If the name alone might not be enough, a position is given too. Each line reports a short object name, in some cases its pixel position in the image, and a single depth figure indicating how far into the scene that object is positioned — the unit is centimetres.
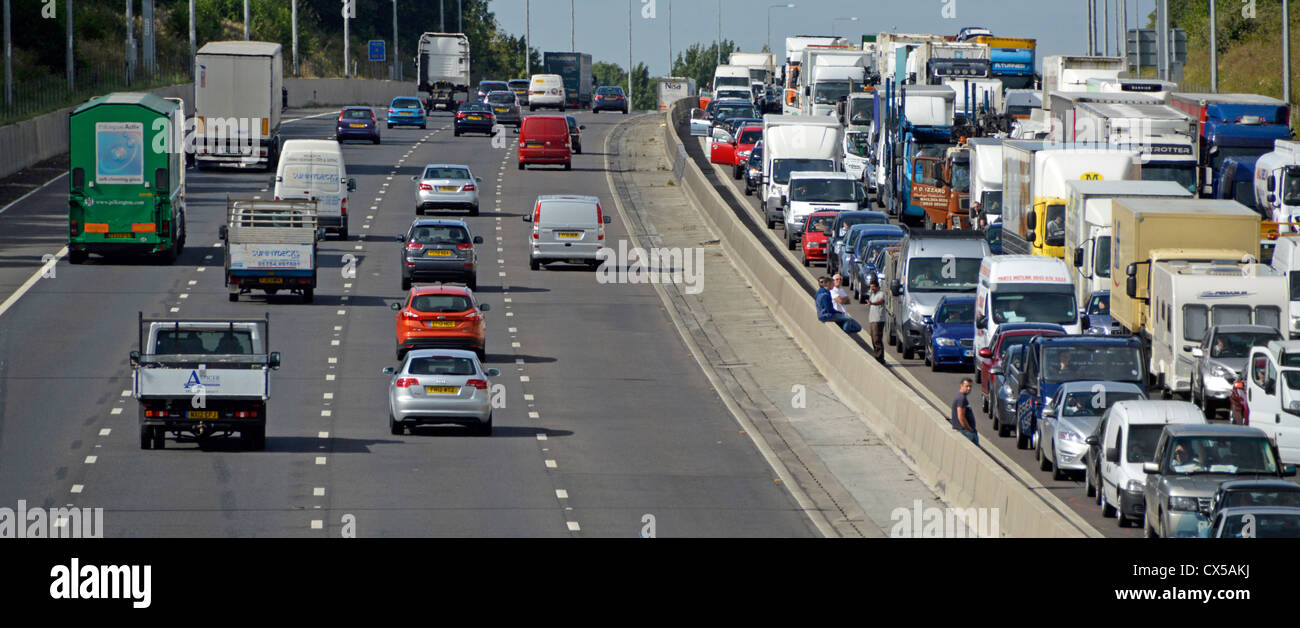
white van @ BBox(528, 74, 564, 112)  10994
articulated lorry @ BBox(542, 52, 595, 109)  13212
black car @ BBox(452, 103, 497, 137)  8862
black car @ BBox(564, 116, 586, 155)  8212
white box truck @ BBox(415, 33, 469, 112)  11050
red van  7400
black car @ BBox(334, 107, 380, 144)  8319
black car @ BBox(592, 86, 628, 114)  11900
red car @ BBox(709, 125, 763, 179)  7212
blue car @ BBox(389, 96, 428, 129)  9438
